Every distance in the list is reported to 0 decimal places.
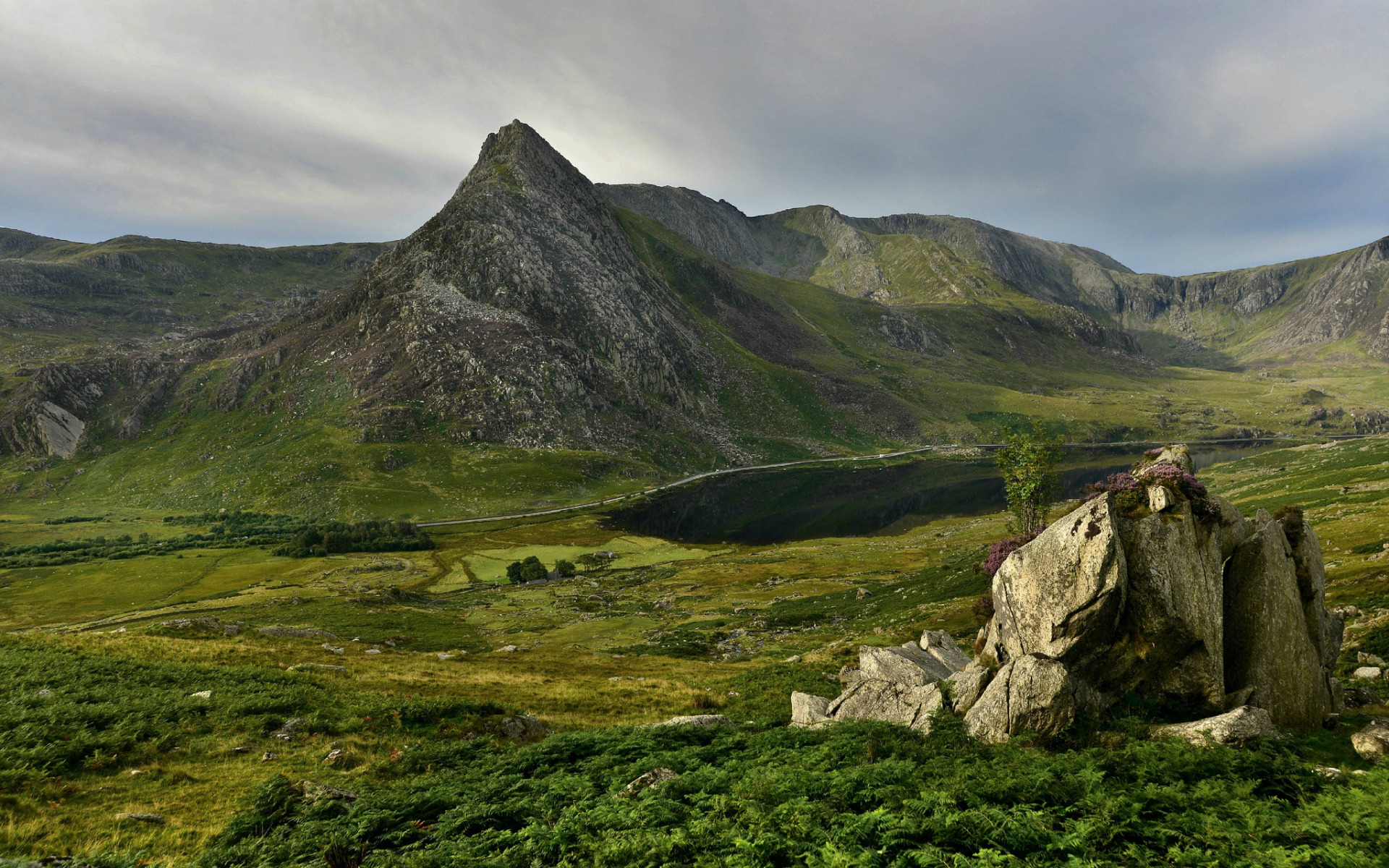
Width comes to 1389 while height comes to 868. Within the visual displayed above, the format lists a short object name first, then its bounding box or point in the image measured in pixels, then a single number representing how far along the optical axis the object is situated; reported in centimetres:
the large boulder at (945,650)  3103
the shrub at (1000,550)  4488
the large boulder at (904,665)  2673
